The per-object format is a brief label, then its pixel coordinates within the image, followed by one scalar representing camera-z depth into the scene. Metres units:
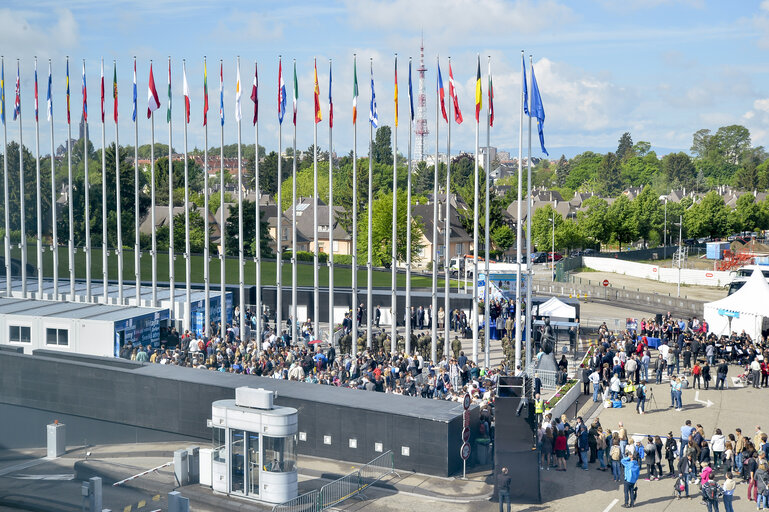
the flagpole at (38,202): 39.88
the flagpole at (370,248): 33.25
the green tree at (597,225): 94.00
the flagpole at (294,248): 34.22
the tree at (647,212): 97.99
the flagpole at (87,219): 39.31
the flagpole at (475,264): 30.34
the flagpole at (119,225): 38.97
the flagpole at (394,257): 32.16
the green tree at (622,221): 95.25
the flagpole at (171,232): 37.28
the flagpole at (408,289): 32.38
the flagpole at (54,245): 39.66
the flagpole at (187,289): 36.81
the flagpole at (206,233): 34.97
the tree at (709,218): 102.00
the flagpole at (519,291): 28.86
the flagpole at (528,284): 28.52
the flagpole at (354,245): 32.97
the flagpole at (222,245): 36.47
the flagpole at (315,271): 34.88
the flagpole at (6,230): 40.12
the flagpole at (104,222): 38.16
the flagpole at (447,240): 30.34
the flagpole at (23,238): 40.78
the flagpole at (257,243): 34.64
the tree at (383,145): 173.75
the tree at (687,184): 193.25
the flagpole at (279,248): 35.28
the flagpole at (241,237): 36.03
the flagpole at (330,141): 34.19
